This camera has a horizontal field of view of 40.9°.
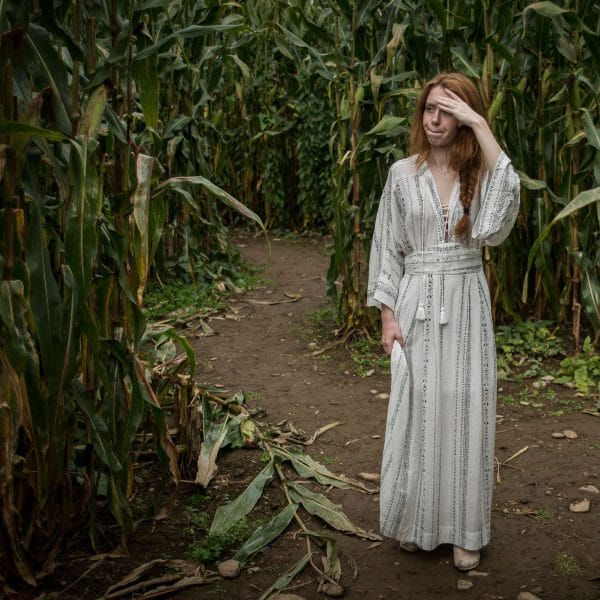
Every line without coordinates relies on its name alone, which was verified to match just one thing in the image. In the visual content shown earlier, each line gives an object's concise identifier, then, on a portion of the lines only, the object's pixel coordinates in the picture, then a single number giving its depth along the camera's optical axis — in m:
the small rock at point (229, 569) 2.98
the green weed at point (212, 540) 3.10
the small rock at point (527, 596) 2.89
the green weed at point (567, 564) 3.07
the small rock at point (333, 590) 2.91
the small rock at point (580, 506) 3.56
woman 3.00
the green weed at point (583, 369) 4.81
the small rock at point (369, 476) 3.90
